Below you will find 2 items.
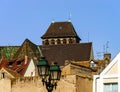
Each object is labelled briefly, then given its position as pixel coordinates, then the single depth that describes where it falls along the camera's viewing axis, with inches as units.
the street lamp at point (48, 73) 1077.1
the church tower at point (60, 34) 5482.3
